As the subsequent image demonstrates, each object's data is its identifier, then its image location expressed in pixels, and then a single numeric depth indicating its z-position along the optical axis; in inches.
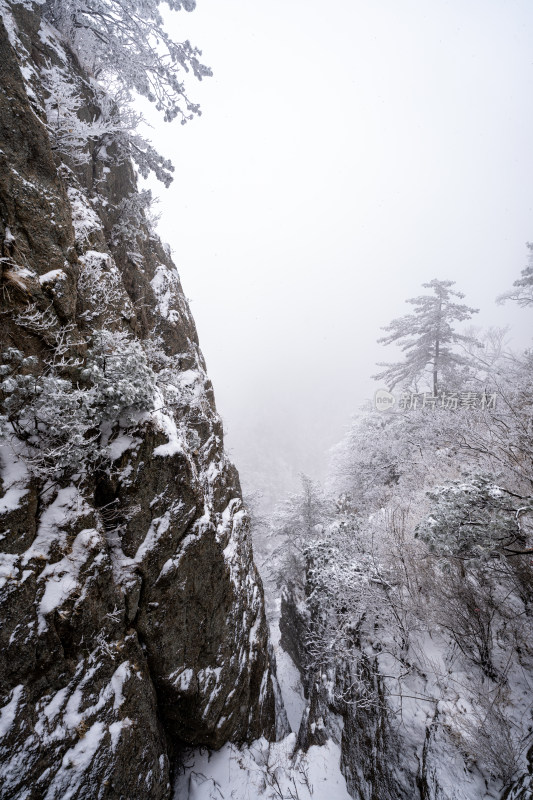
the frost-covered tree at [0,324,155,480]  173.2
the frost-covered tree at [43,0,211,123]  240.8
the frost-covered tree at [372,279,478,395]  625.0
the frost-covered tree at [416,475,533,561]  213.6
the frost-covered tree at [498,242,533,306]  513.8
